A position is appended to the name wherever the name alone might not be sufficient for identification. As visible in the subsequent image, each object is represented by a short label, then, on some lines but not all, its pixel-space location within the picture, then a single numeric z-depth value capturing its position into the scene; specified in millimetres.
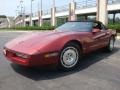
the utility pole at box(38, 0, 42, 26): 28392
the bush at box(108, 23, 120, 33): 11616
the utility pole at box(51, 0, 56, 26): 23644
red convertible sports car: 2489
